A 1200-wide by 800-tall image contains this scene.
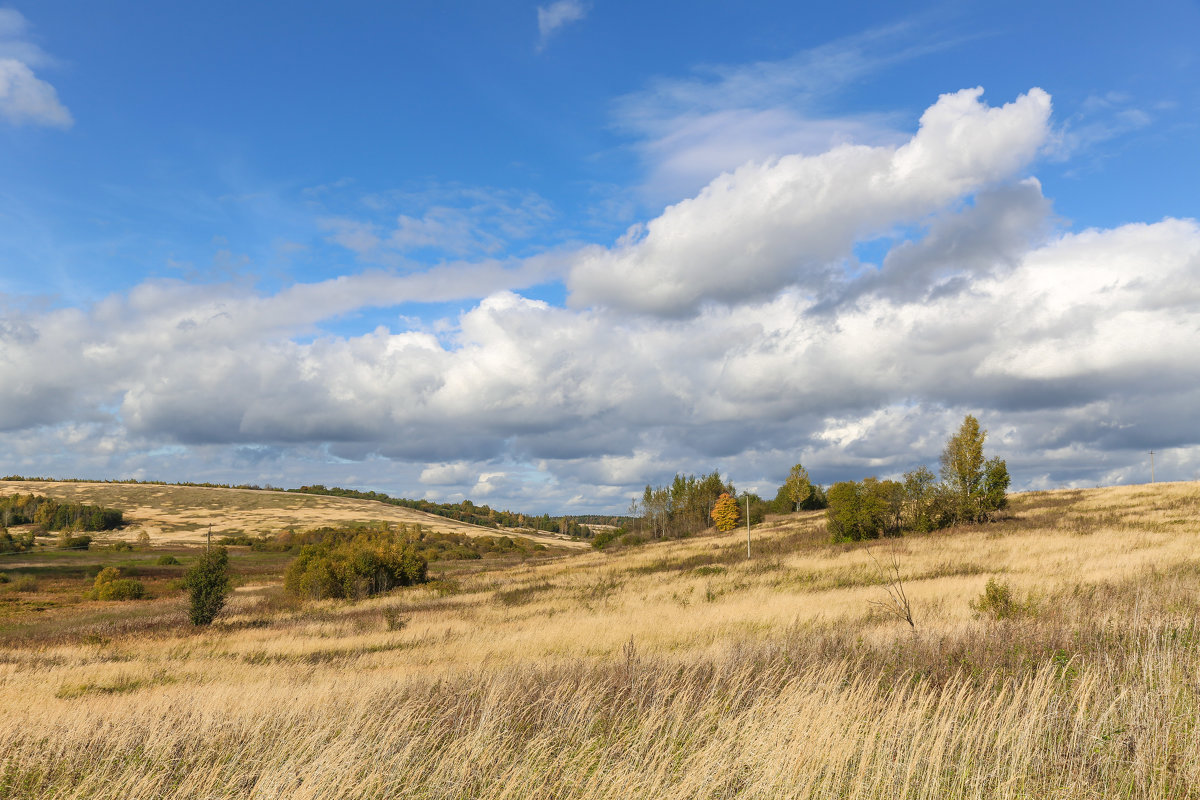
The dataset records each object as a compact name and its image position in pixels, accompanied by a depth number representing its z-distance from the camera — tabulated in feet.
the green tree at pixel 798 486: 359.05
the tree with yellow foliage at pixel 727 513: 306.55
